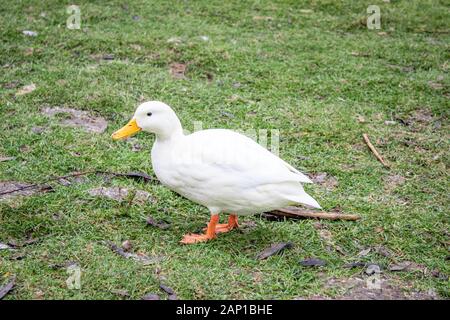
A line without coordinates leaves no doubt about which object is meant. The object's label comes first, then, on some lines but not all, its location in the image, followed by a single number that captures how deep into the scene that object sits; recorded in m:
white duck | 3.35
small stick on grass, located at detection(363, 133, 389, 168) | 4.60
